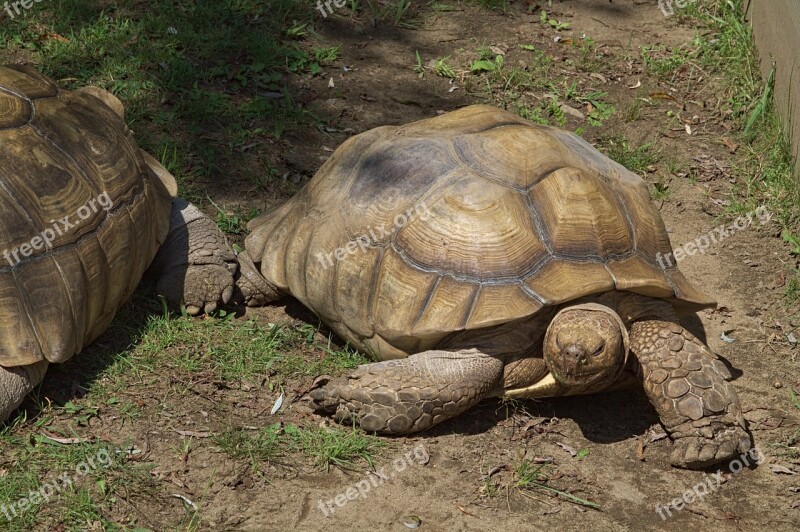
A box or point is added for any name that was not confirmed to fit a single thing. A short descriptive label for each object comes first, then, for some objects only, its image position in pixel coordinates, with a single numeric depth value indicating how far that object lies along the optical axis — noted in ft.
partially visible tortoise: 13.62
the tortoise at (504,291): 13.89
